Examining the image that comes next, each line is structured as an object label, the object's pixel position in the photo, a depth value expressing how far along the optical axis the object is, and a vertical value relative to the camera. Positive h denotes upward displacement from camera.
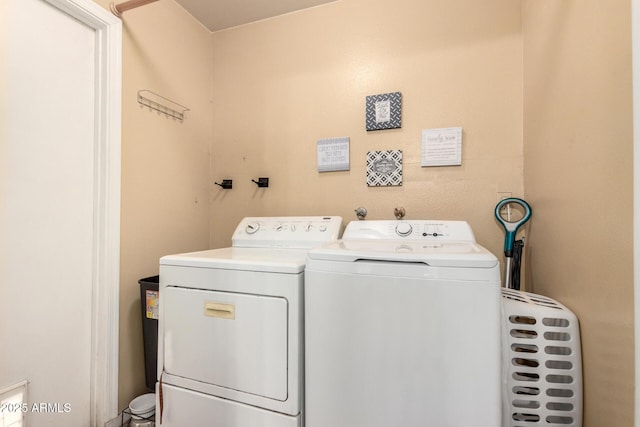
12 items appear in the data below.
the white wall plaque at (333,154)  1.90 +0.41
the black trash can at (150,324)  1.53 -0.61
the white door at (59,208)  1.18 +0.03
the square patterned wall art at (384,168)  1.78 +0.30
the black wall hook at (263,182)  2.09 +0.24
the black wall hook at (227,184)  2.20 +0.24
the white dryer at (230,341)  1.06 -0.51
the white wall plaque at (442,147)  1.67 +0.41
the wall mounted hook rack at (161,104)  1.69 +0.72
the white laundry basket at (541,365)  1.01 -0.57
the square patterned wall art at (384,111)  1.78 +0.67
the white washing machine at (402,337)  0.85 -0.40
